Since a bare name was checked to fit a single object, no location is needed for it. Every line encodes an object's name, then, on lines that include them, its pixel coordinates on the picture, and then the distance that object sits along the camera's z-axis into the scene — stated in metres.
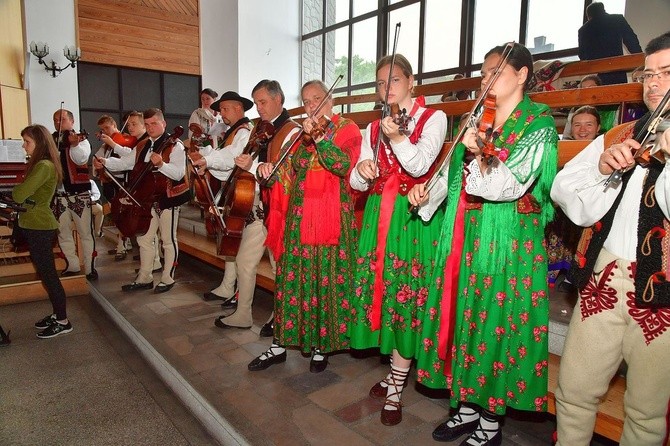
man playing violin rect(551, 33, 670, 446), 1.26
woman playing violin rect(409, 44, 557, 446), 1.55
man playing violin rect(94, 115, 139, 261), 4.46
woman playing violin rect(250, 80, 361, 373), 2.29
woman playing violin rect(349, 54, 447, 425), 1.94
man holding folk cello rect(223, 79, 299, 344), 2.70
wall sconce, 7.13
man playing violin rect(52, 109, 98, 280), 4.49
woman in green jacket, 3.21
